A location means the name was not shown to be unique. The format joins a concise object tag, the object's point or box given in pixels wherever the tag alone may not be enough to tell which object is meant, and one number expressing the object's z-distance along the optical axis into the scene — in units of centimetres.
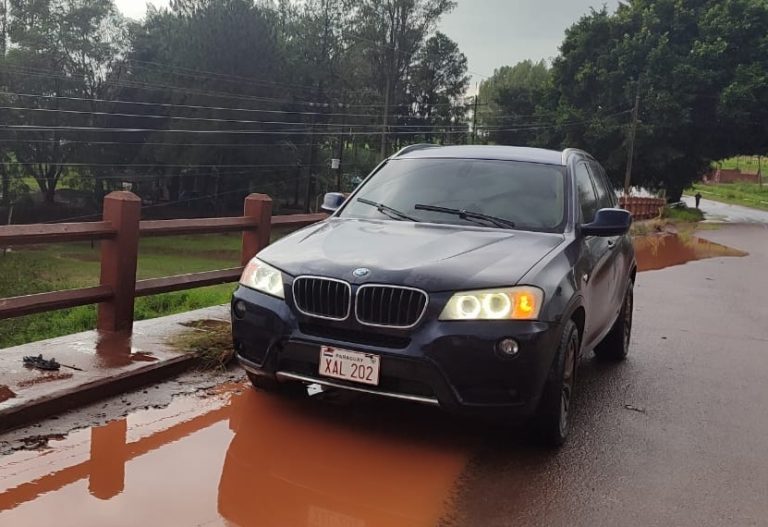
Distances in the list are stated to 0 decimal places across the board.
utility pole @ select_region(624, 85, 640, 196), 3981
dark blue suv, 396
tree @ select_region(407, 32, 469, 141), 6250
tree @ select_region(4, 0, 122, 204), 4984
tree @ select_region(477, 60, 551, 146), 5244
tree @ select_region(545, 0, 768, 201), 4153
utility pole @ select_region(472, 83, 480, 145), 5683
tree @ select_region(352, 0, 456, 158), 5822
